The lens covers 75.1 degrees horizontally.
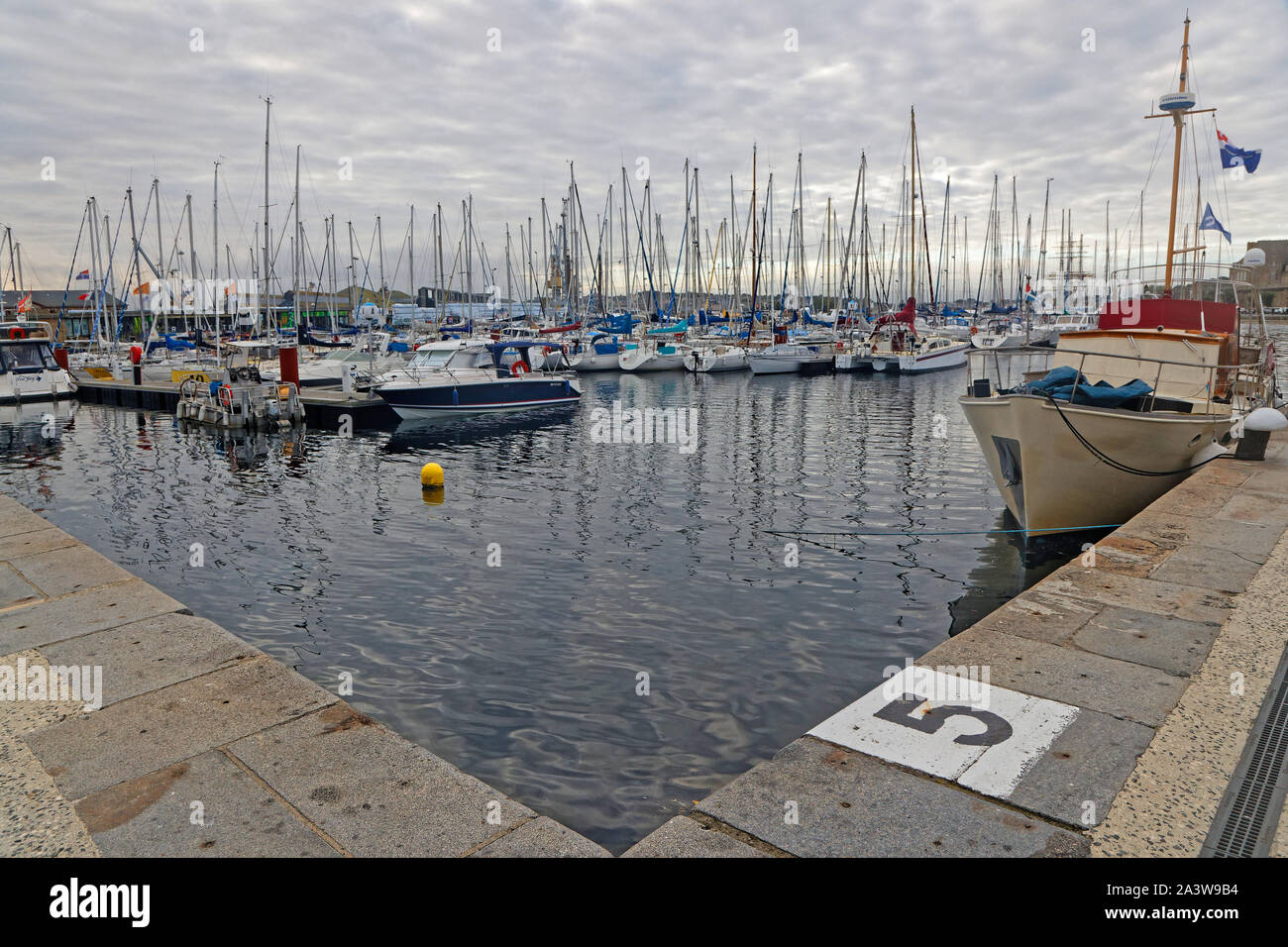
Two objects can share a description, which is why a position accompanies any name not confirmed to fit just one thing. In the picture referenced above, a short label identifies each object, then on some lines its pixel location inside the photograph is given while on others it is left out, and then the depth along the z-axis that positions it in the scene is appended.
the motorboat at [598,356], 49.31
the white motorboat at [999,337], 56.74
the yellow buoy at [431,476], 16.16
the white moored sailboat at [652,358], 48.91
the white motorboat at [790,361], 46.88
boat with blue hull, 27.14
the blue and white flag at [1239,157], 16.72
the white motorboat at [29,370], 31.53
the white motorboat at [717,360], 48.09
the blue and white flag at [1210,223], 20.08
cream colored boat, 11.65
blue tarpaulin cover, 11.59
